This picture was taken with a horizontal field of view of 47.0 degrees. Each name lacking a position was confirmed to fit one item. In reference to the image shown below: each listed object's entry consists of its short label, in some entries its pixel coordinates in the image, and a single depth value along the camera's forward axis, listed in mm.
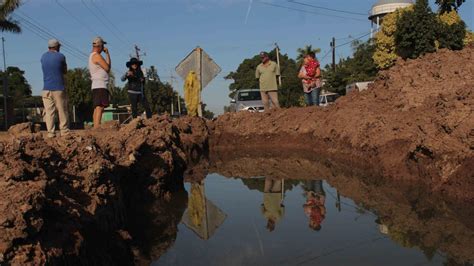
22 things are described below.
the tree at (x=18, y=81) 70500
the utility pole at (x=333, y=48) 61762
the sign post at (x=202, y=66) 15141
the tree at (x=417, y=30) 33344
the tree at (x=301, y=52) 72238
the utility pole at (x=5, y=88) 23500
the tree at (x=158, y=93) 74650
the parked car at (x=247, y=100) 22873
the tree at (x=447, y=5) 34500
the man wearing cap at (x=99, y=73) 9227
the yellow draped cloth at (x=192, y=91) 14906
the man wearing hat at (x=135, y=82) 11133
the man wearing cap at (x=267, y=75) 15242
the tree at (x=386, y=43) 39406
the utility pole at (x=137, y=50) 71500
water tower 60125
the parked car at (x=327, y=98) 35753
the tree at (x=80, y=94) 61328
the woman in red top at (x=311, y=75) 14781
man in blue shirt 8531
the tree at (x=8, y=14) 22828
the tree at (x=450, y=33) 33281
